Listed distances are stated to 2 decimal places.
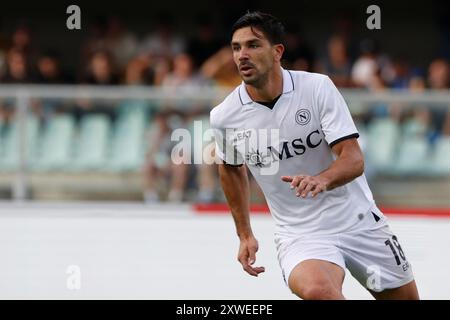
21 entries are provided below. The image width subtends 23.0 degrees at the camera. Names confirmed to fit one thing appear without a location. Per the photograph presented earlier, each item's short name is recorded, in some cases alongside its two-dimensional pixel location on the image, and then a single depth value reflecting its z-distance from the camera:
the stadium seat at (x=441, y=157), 10.09
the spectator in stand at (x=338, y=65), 11.70
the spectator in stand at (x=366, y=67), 11.83
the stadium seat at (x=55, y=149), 10.29
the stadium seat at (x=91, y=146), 10.33
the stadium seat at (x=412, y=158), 10.16
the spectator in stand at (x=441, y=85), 10.27
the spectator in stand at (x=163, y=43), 13.05
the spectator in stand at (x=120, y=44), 13.05
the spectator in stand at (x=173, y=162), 10.31
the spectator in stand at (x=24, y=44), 12.55
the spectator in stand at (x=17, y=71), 11.62
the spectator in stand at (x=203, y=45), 12.23
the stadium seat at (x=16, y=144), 10.26
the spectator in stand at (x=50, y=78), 10.43
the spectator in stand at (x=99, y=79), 10.51
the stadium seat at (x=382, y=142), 10.20
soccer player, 6.15
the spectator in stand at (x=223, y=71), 11.20
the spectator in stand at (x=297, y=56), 11.66
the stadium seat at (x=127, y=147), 10.31
